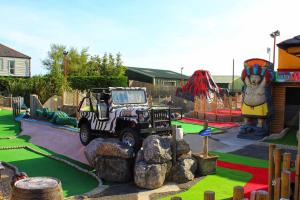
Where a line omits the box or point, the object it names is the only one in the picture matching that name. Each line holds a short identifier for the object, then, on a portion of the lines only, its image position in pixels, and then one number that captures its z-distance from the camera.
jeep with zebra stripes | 8.70
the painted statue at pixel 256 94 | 13.43
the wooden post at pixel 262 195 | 3.14
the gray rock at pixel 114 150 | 7.55
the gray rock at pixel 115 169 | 7.48
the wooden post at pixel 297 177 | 3.89
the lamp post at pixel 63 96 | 19.76
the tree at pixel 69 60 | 39.80
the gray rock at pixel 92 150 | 8.13
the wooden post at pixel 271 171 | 4.38
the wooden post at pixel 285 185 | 3.75
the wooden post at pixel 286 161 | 4.22
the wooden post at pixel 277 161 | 4.33
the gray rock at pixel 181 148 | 7.77
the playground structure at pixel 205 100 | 19.43
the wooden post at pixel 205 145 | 8.01
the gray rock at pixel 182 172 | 7.49
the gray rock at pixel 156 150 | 7.24
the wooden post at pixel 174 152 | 7.66
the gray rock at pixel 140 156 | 7.43
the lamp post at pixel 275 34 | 18.30
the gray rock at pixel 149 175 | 7.01
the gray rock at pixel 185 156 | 7.79
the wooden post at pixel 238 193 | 3.44
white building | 31.06
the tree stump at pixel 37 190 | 2.88
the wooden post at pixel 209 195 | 3.14
